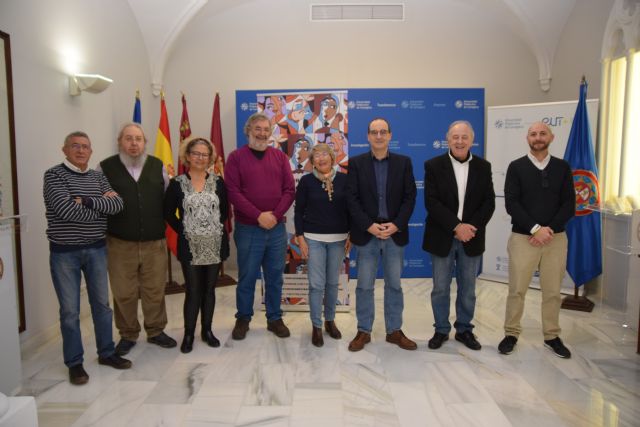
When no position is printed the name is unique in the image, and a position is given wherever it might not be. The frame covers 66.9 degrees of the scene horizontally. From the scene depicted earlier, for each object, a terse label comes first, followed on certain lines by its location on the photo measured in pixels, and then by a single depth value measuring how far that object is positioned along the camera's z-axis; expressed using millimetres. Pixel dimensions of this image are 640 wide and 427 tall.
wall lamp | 4027
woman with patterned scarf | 3398
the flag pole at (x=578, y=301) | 4434
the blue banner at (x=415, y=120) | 5594
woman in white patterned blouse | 3307
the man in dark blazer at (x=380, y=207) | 3303
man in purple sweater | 3566
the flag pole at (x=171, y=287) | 5141
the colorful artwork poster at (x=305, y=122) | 5176
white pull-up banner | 5035
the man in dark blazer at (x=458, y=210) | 3320
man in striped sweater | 2830
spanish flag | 5117
